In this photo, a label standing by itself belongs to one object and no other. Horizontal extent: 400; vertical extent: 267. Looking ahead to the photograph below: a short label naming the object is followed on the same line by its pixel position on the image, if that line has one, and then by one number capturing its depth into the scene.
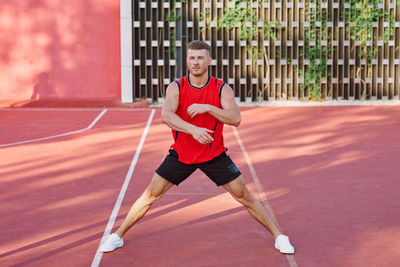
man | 4.39
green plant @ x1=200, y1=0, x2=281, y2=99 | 15.58
